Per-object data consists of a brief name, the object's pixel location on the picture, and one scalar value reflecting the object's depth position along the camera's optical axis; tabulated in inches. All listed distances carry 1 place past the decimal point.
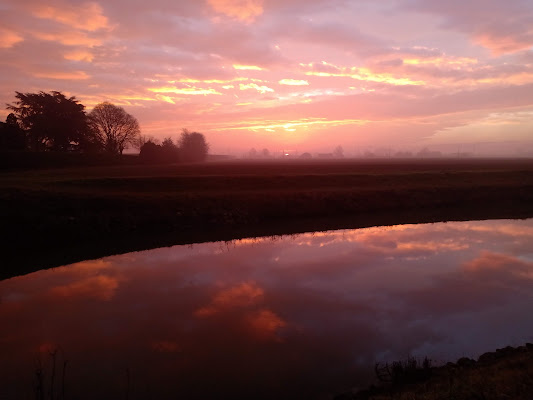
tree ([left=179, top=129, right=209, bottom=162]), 6250.0
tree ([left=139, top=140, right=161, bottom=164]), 3230.8
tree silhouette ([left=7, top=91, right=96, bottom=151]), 2711.6
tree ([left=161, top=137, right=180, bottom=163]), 3486.5
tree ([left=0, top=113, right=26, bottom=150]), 2250.2
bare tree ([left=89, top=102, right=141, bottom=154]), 3526.1
